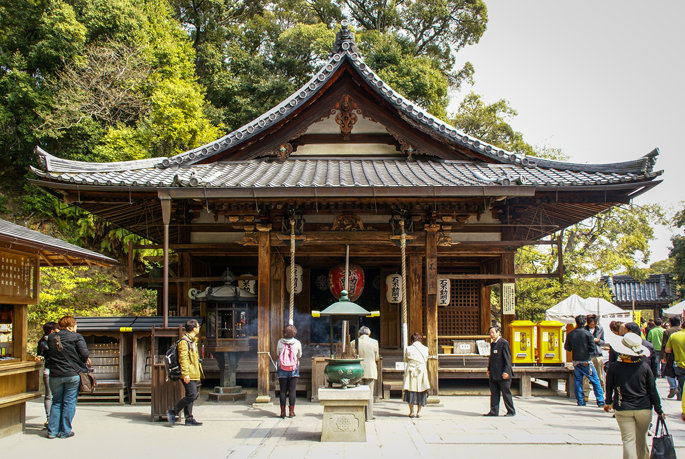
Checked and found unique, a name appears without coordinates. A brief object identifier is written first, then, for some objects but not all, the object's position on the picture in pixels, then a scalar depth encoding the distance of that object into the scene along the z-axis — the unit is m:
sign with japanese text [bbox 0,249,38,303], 8.10
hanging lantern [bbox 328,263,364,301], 12.45
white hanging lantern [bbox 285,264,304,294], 13.45
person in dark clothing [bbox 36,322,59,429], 7.97
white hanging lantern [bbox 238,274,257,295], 14.13
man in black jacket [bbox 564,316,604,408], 10.65
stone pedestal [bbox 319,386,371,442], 7.62
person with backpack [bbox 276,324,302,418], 9.11
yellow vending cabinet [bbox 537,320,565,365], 11.98
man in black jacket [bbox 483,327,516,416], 9.49
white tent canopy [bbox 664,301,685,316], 21.15
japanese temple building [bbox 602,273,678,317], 31.36
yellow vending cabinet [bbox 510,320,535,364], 12.01
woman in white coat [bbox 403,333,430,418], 9.40
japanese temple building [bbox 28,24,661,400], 10.24
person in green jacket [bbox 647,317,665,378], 13.66
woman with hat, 6.05
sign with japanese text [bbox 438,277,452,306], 14.87
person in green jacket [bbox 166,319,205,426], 8.59
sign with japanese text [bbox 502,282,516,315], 13.51
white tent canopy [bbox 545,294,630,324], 20.91
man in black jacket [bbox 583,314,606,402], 11.10
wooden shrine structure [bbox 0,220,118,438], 7.81
